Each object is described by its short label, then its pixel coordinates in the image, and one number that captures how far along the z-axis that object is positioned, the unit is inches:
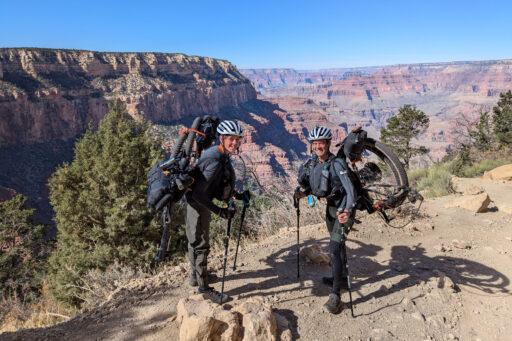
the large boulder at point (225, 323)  121.8
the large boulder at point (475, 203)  306.8
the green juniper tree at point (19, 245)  653.3
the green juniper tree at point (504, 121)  869.8
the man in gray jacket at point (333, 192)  148.6
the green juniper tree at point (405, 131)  830.5
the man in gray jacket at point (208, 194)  151.6
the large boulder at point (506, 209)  301.7
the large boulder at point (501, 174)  439.5
